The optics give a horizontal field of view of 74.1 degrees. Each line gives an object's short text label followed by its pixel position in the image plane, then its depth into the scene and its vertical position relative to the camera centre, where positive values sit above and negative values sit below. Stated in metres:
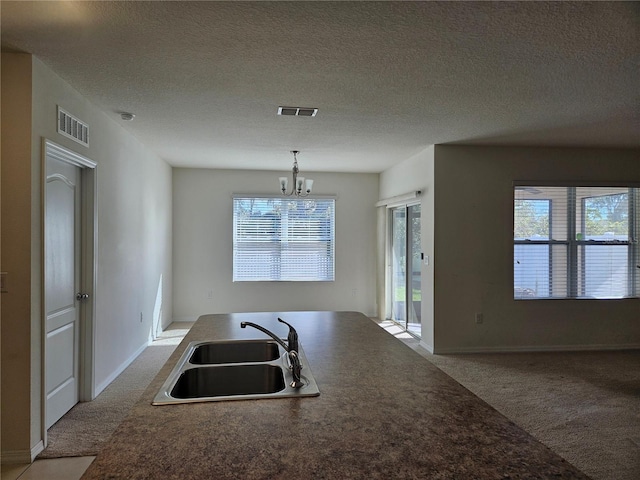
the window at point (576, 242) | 5.01 -0.03
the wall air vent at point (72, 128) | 2.82 +0.78
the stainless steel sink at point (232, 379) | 1.45 -0.53
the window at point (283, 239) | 6.66 -0.01
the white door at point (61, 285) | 2.84 -0.34
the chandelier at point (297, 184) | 5.12 +0.68
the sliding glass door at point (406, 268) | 5.67 -0.42
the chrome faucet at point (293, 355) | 1.50 -0.43
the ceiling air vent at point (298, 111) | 3.41 +1.05
